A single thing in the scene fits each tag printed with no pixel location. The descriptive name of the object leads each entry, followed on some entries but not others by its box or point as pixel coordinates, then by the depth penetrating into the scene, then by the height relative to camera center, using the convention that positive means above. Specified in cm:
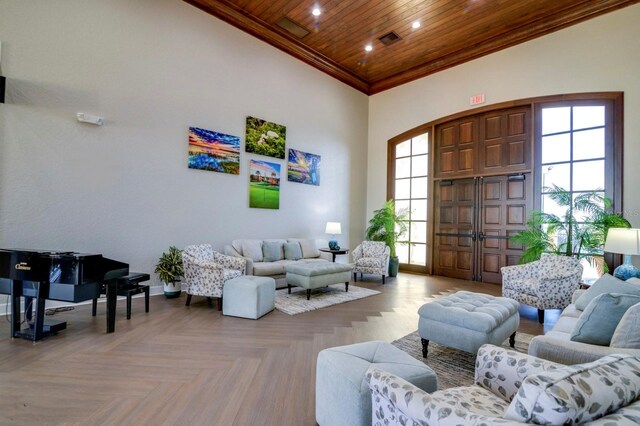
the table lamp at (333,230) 668 -20
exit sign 650 +263
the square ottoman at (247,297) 371 -96
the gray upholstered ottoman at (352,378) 155 -83
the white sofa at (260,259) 515 -74
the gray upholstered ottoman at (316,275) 468 -86
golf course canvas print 604 +69
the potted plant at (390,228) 695 -14
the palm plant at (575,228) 465 -3
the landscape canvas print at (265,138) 597 +163
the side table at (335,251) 645 -64
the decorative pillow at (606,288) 247 -51
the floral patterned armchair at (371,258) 621 -77
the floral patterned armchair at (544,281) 382 -73
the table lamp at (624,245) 351 -21
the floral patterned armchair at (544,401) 80 -49
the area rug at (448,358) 238 -121
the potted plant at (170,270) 454 -78
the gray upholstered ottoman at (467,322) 251 -84
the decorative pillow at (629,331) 158 -54
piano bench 347 -82
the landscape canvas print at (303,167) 671 +117
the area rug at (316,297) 423 -120
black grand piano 285 -59
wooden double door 609 +1
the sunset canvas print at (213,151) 522 +118
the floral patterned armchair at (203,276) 404 -76
